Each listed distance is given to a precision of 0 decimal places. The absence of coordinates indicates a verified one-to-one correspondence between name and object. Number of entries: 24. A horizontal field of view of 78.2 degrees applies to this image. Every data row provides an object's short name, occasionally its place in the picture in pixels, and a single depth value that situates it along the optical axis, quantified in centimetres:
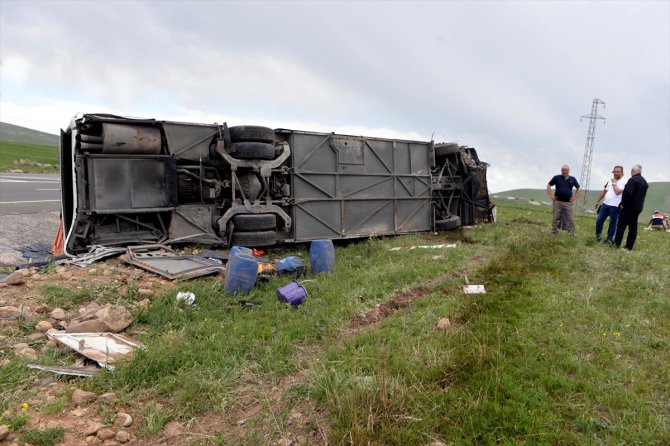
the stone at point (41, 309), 470
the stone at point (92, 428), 283
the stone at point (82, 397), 318
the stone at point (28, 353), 373
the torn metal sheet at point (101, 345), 378
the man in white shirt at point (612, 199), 904
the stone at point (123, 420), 299
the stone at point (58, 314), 465
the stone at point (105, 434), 282
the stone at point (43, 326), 432
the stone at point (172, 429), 292
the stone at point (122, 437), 284
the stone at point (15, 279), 530
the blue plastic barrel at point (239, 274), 580
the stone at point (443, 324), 438
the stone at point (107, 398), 321
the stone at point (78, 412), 303
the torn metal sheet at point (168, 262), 654
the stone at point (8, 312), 444
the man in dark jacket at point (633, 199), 814
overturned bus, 745
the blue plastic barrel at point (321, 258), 705
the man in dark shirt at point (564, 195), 966
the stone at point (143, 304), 510
